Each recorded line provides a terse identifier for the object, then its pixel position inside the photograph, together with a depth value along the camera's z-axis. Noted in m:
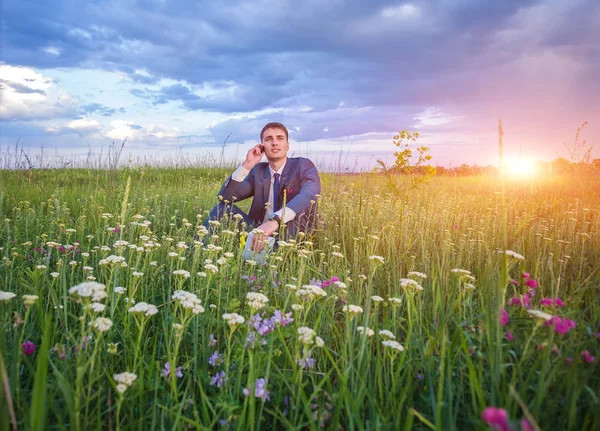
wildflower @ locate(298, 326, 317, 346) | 1.33
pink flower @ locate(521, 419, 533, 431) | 0.68
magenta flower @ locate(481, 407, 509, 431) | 0.69
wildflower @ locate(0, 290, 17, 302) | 1.36
